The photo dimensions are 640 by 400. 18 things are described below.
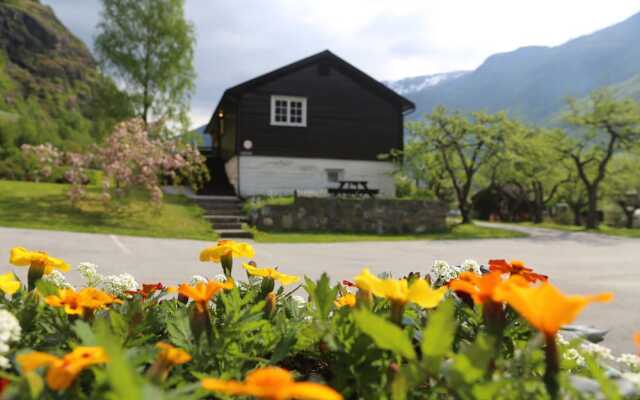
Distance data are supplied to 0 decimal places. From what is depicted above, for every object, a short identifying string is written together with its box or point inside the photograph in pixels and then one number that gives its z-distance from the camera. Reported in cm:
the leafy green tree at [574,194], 3303
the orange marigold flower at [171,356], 86
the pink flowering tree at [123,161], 1544
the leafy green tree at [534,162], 2092
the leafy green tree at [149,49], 2609
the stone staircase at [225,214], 1399
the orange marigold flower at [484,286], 102
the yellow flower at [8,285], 133
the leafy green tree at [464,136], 2084
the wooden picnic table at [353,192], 1809
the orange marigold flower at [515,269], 145
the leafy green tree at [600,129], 2172
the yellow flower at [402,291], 108
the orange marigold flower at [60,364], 75
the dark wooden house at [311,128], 2012
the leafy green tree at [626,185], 2725
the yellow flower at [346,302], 141
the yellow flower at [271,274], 158
